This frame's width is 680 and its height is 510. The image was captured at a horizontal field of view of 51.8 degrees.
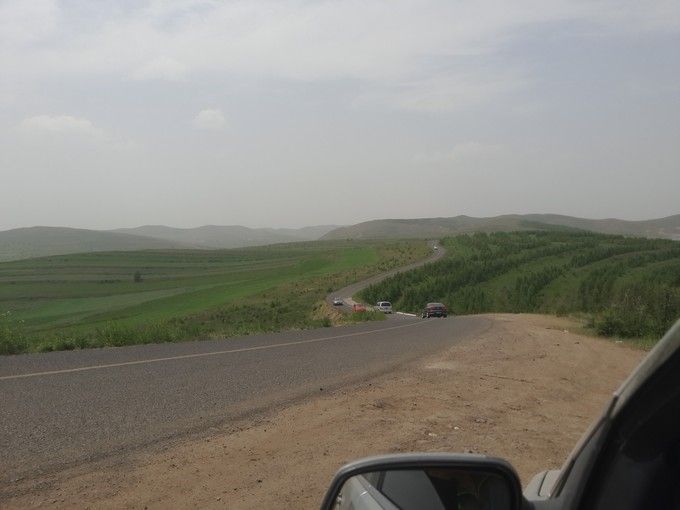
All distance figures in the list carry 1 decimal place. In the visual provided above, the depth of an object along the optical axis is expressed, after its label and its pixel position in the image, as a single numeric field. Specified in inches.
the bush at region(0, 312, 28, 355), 607.2
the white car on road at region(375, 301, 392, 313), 2257.6
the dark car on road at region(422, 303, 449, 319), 1943.9
